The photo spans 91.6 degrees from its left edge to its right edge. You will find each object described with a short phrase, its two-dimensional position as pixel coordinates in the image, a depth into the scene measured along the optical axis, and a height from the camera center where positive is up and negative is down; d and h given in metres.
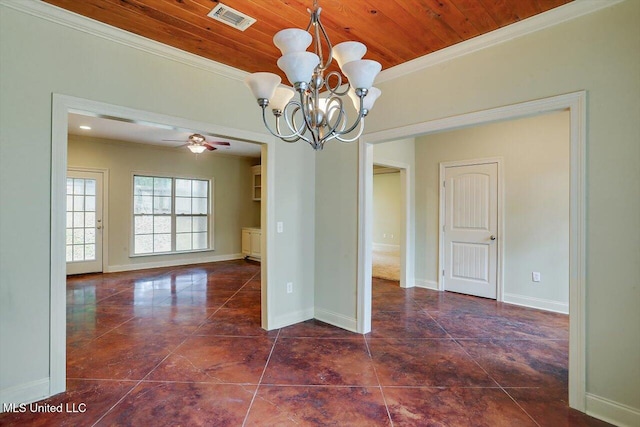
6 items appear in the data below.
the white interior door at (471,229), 4.60 -0.21
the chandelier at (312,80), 1.49 +0.71
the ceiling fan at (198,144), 5.17 +1.19
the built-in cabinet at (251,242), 7.65 -0.72
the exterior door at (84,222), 6.05 -0.19
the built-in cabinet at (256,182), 8.30 +0.86
